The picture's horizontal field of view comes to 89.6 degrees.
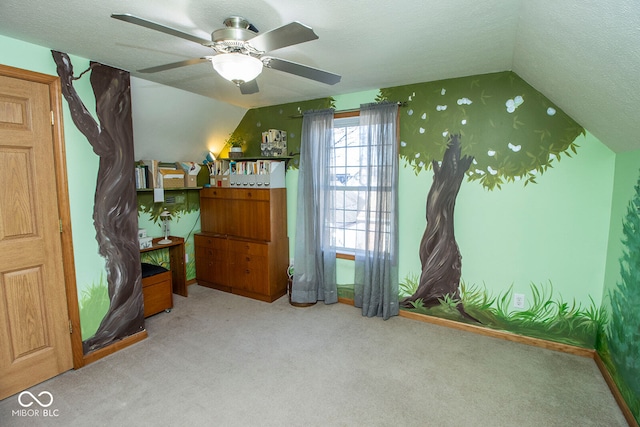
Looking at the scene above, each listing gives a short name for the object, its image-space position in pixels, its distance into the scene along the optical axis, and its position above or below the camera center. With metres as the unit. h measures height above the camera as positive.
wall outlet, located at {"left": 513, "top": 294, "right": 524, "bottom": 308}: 2.76 -1.05
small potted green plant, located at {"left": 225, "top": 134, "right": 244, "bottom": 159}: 3.98 +0.44
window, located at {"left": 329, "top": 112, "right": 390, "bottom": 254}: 3.39 -0.07
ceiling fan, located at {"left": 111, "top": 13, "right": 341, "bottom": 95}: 1.34 +0.62
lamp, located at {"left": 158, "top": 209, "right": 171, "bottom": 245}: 3.64 -0.52
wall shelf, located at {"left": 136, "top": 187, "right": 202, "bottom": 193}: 3.33 -0.10
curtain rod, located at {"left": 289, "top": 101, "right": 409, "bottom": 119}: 3.07 +0.71
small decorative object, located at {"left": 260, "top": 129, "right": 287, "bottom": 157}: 3.70 +0.42
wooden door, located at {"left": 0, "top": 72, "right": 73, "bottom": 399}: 2.05 -0.43
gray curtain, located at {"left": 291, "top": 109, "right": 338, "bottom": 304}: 3.49 -0.48
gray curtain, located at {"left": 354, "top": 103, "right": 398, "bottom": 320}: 3.10 -0.32
